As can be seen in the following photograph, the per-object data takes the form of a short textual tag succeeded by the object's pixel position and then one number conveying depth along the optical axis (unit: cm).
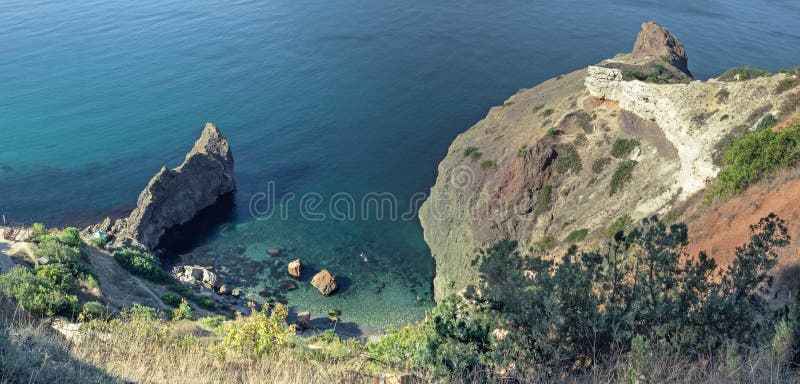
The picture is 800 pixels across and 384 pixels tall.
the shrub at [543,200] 5275
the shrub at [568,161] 5262
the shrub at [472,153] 6351
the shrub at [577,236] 4559
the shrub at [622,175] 4762
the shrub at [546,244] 4703
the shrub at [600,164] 5053
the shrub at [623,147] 4949
